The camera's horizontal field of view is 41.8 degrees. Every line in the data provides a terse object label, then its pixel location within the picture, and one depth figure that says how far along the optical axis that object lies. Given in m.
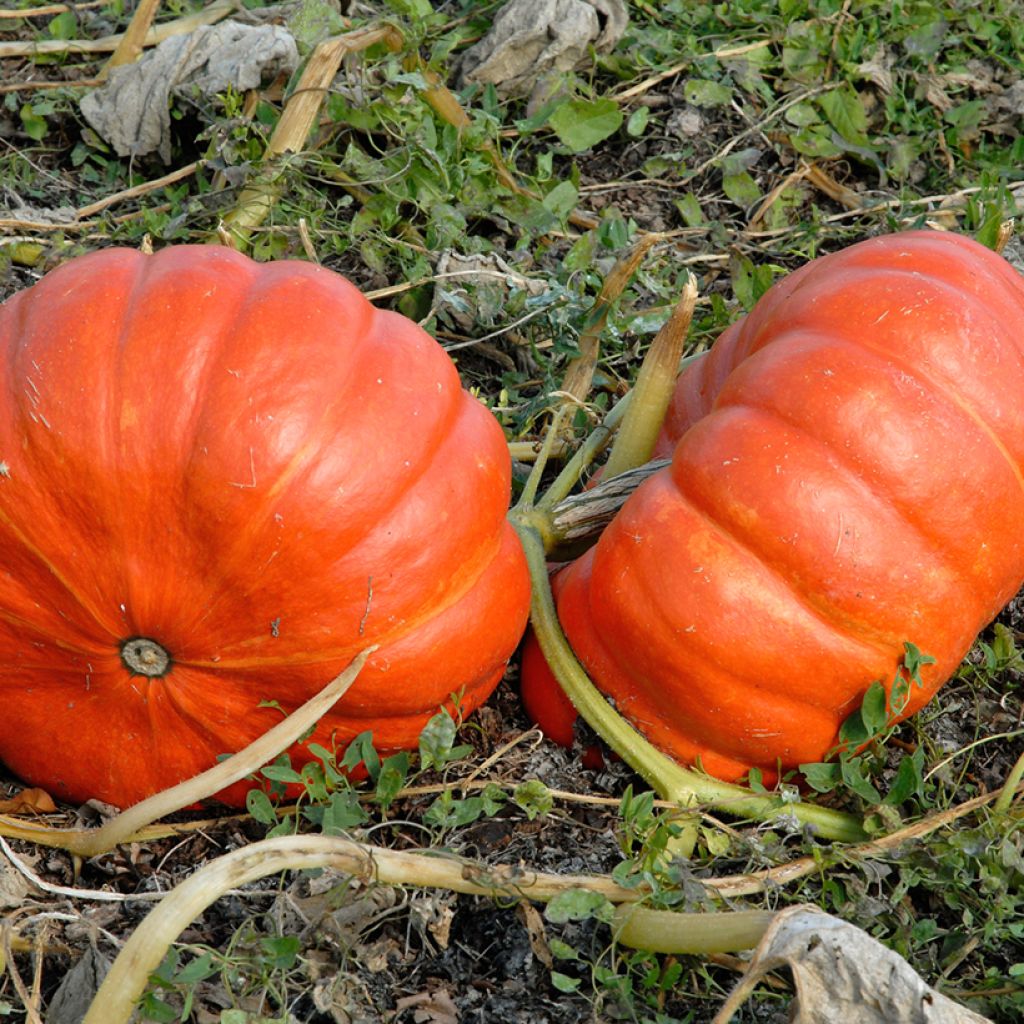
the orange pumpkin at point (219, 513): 2.25
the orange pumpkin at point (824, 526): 2.39
